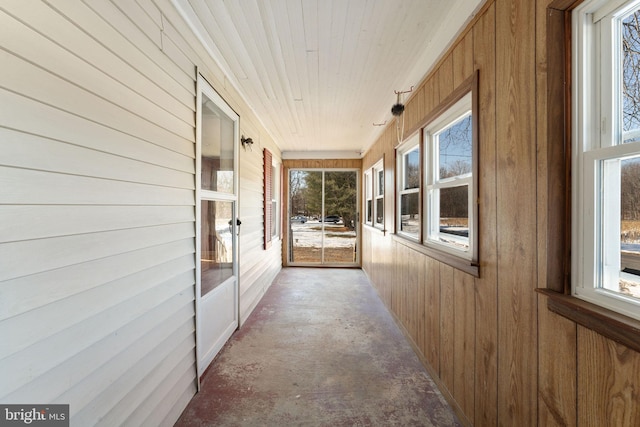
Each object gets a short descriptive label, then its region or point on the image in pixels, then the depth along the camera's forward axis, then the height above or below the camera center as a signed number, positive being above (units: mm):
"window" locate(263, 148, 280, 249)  4402 +203
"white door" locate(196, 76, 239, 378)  2078 -120
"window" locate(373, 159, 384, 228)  4457 +300
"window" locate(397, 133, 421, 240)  2766 +235
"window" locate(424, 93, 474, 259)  1808 +219
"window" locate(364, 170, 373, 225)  5414 +245
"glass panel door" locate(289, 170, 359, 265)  6285 -172
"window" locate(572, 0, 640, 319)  867 +177
